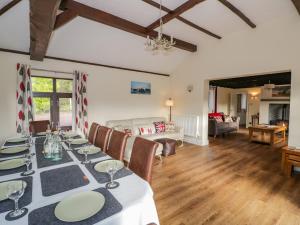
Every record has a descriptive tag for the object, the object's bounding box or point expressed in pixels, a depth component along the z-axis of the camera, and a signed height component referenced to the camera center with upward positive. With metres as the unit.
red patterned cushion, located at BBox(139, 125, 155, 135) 4.80 -0.72
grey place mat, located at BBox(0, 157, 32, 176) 1.36 -0.57
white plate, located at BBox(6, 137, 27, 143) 2.36 -0.53
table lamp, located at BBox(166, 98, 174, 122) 5.82 +0.12
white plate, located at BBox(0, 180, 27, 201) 1.02 -0.56
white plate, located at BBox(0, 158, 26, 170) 1.45 -0.55
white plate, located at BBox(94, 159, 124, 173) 1.43 -0.55
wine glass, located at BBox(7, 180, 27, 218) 0.87 -0.52
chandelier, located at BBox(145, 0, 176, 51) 2.72 +1.02
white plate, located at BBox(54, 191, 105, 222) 0.86 -0.57
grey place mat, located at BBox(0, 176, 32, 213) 0.92 -0.58
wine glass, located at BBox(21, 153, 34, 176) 1.35 -0.56
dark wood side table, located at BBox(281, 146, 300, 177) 2.98 -0.94
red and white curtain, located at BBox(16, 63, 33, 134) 3.52 +0.11
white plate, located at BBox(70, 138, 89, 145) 2.22 -0.51
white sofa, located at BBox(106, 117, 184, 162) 4.66 -0.61
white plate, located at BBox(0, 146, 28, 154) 1.87 -0.54
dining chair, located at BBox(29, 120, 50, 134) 3.15 -0.44
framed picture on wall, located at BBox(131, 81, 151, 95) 5.34 +0.57
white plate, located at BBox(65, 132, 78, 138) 2.67 -0.51
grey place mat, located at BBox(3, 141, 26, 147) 2.21 -0.55
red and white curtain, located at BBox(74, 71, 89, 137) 4.20 +0.05
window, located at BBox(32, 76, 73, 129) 3.89 +0.10
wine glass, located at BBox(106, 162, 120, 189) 1.16 -0.56
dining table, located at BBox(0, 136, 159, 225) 0.87 -0.57
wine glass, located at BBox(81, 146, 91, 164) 1.60 -0.55
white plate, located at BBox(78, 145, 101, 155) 1.86 -0.53
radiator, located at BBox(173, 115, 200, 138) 5.23 -0.58
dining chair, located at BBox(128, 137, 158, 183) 1.52 -0.50
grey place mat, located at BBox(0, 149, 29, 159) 1.79 -0.56
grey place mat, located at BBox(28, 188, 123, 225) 0.83 -0.58
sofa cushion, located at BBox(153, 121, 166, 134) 5.07 -0.67
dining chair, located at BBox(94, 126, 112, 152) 2.34 -0.48
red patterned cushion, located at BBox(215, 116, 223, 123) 6.84 -0.53
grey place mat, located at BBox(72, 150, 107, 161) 1.74 -0.55
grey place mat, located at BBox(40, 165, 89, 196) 1.12 -0.57
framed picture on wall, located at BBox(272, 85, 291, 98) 7.39 +0.72
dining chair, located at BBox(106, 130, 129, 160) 1.99 -0.49
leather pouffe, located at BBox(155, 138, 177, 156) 3.87 -0.96
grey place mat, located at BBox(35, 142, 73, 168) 1.56 -0.56
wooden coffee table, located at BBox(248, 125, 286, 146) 5.27 -0.81
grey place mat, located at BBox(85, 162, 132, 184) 1.28 -0.57
